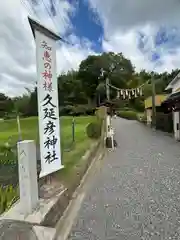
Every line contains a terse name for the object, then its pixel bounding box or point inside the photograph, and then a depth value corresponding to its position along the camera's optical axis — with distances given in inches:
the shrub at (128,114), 710.1
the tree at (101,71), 859.5
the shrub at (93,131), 243.8
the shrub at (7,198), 72.0
